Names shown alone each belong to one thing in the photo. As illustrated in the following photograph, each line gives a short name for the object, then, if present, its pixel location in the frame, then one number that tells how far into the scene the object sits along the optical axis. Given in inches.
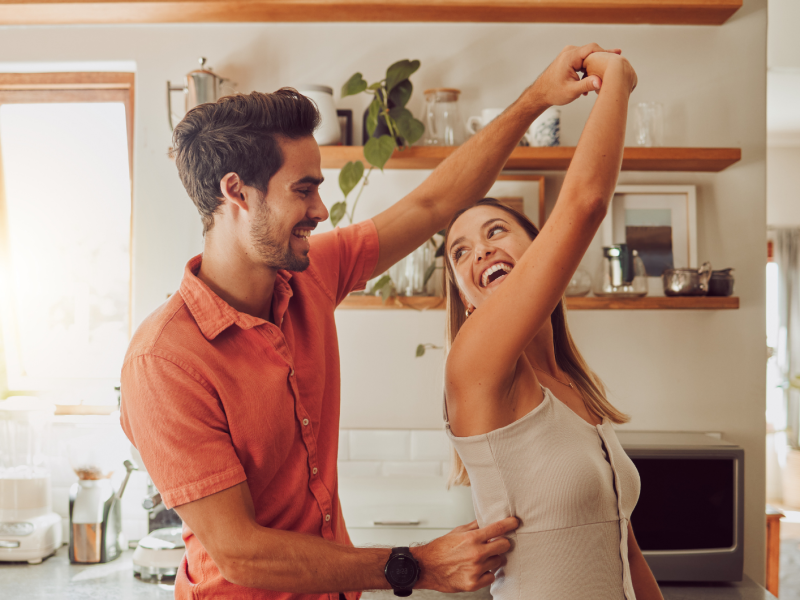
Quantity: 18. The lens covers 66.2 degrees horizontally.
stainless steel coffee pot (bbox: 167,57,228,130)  80.9
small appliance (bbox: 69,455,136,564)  77.2
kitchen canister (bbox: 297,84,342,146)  80.7
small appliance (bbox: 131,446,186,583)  71.7
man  34.3
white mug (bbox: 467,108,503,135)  82.9
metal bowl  79.4
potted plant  76.0
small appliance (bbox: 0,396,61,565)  78.5
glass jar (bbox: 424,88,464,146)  83.5
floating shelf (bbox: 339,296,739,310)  79.2
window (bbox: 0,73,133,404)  97.4
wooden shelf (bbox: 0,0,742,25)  81.0
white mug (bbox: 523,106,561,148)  81.7
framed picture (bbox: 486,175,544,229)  86.1
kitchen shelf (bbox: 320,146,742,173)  79.4
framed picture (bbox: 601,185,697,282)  86.3
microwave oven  71.0
